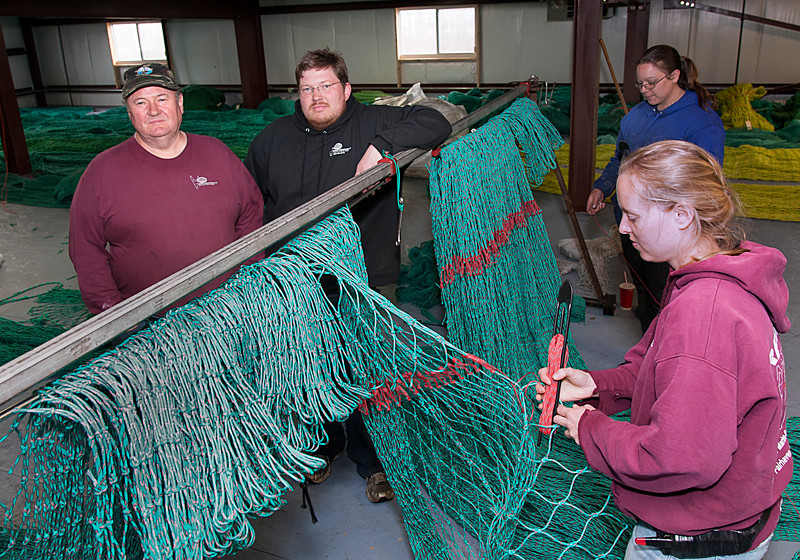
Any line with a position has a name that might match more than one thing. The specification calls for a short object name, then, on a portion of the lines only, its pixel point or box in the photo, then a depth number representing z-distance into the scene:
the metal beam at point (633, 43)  8.51
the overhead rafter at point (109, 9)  6.97
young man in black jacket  2.19
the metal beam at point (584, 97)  4.79
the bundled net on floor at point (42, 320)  3.52
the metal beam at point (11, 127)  7.14
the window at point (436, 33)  10.41
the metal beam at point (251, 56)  11.16
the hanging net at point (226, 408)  0.96
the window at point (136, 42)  12.69
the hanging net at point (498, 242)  2.22
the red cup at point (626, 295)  3.67
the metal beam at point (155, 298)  0.87
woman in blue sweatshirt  2.57
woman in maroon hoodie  0.98
